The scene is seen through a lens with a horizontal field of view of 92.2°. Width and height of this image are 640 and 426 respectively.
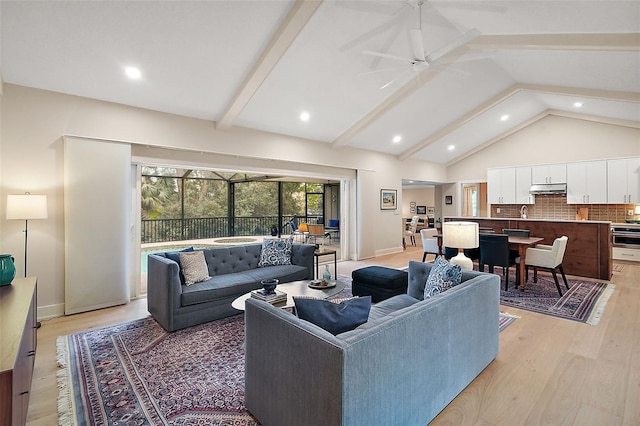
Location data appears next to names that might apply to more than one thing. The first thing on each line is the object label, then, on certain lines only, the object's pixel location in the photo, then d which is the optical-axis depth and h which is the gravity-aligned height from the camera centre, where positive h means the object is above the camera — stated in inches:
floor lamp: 130.2 +3.6
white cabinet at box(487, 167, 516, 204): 344.8 +29.9
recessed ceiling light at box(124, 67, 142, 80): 145.9 +68.4
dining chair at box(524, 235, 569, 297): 179.3 -27.8
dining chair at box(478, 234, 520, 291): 188.7 -25.5
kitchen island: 213.0 -22.6
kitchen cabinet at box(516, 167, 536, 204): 333.4 +27.6
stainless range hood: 307.9 +23.3
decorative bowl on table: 120.5 -28.5
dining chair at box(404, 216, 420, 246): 399.8 -25.6
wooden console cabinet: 51.7 -25.6
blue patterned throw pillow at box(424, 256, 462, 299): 100.9 -22.3
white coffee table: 119.7 -34.4
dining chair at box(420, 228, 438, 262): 252.4 -23.7
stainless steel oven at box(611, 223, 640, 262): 259.8 -26.1
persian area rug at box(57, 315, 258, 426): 79.4 -51.0
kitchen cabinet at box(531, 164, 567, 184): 310.7 +39.2
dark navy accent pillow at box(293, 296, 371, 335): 66.9 -22.3
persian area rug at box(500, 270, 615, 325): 151.9 -49.3
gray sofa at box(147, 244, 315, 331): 129.8 -33.2
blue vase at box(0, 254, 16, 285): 95.7 -16.9
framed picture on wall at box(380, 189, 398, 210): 326.6 +14.6
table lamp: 131.9 -11.2
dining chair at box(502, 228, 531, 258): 221.5 -15.6
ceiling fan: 127.0 +71.9
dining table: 187.5 -22.9
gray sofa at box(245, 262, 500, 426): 53.7 -31.4
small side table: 206.5 -26.7
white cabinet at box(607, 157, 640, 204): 268.8 +27.0
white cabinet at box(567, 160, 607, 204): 287.0 +27.4
